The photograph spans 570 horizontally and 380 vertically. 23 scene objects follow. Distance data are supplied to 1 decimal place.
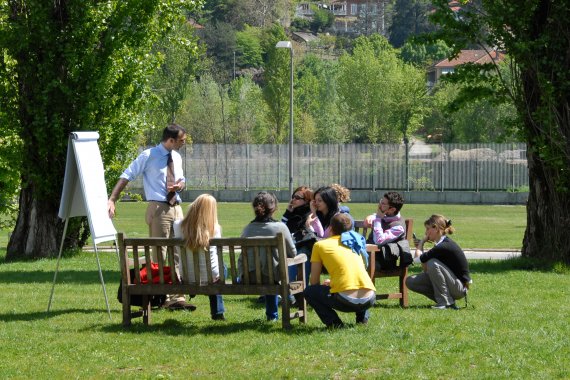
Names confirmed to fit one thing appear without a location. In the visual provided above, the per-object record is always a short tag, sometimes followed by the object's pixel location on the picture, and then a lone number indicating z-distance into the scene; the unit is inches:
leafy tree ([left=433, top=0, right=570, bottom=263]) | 696.4
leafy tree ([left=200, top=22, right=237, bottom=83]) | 7426.2
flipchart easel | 449.4
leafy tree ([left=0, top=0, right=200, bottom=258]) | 791.7
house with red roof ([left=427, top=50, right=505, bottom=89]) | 6028.1
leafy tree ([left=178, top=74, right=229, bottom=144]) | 3631.9
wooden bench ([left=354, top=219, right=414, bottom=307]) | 467.5
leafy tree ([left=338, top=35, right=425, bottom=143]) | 3307.1
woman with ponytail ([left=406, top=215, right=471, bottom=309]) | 469.1
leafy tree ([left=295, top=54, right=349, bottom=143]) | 3718.0
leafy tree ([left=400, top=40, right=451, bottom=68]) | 6993.1
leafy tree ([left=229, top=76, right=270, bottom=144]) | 3654.0
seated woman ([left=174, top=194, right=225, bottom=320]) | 407.8
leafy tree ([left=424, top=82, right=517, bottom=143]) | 3356.3
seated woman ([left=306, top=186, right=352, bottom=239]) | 468.6
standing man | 482.6
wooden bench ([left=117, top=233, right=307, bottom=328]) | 397.7
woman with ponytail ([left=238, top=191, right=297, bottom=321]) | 418.6
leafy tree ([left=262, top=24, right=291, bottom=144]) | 3398.1
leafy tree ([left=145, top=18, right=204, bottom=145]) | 3181.6
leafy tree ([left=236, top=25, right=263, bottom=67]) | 7810.0
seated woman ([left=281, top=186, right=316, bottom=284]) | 510.3
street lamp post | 1585.9
